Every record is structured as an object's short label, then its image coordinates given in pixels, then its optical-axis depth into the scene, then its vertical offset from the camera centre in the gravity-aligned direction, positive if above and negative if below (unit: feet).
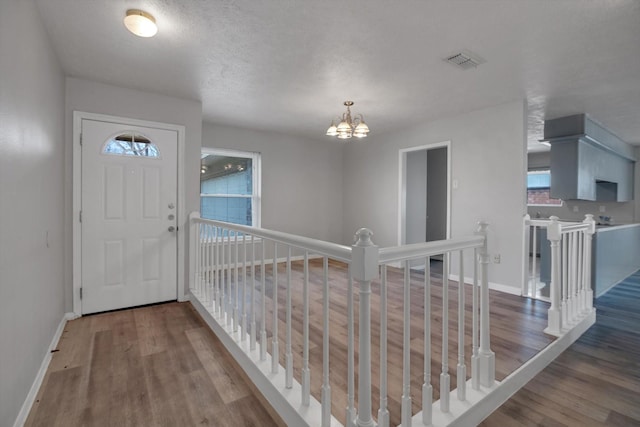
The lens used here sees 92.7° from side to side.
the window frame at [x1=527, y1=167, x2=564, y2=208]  21.44 +2.38
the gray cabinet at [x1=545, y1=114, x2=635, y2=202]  13.42 +2.64
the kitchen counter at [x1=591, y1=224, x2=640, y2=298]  11.91 -1.88
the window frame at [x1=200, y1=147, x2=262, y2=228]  16.90 +1.21
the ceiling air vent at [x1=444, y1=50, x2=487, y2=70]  8.08 +4.19
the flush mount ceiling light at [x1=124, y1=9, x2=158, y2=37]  6.36 +3.97
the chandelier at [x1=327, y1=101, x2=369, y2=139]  10.66 +2.90
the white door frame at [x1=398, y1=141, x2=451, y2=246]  16.07 +1.04
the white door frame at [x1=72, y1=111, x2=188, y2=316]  9.49 +0.52
